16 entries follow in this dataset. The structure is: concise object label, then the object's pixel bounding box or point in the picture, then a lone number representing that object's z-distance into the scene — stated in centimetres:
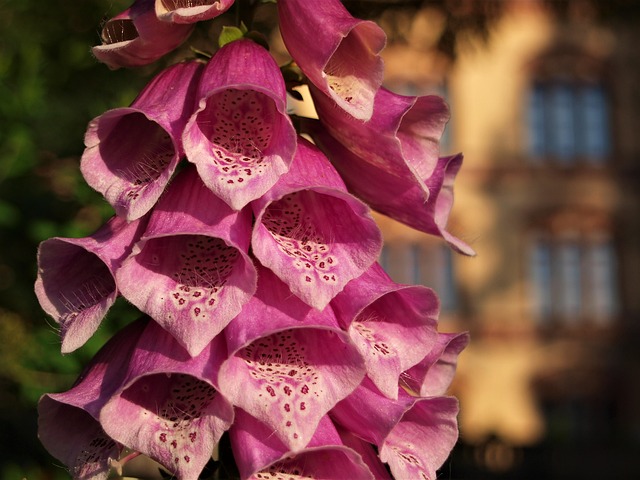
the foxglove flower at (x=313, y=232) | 40
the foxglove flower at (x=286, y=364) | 39
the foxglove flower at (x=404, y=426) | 41
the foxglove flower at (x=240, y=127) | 40
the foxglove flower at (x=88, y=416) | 41
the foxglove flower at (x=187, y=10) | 41
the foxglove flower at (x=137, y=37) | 42
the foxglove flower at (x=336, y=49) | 41
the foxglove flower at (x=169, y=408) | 39
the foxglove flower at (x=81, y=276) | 41
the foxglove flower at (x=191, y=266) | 39
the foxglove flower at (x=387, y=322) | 41
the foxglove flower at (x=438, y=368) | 43
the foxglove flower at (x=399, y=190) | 43
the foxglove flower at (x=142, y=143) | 40
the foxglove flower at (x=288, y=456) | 39
